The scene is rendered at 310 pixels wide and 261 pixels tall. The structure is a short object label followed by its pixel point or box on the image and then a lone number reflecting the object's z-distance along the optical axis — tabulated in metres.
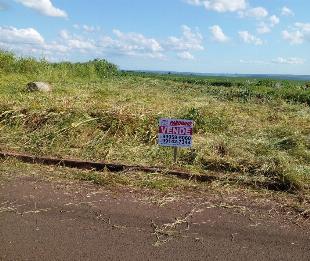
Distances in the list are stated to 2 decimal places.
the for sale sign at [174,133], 3.78
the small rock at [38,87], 9.08
